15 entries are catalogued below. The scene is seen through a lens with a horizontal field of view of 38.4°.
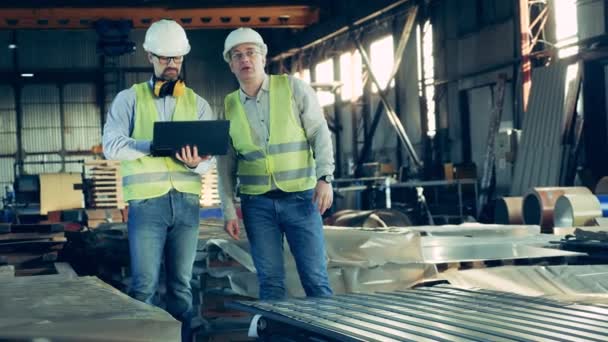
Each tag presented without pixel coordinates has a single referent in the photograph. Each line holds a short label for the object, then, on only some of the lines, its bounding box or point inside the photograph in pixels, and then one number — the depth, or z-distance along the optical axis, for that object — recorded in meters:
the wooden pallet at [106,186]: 11.12
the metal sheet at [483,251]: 5.40
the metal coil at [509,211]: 10.33
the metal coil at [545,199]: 8.95
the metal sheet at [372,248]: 5.14
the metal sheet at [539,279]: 4.48
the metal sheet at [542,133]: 12.85
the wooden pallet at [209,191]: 11.93
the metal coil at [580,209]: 8.23
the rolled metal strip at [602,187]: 10.68
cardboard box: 10.54
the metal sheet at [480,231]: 7.17
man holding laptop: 4.15
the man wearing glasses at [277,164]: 4.21
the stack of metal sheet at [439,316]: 2.24
